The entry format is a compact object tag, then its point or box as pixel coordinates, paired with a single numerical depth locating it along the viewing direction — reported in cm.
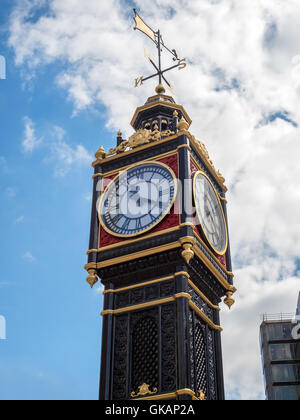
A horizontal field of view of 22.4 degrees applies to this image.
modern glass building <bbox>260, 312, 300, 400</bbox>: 7562
